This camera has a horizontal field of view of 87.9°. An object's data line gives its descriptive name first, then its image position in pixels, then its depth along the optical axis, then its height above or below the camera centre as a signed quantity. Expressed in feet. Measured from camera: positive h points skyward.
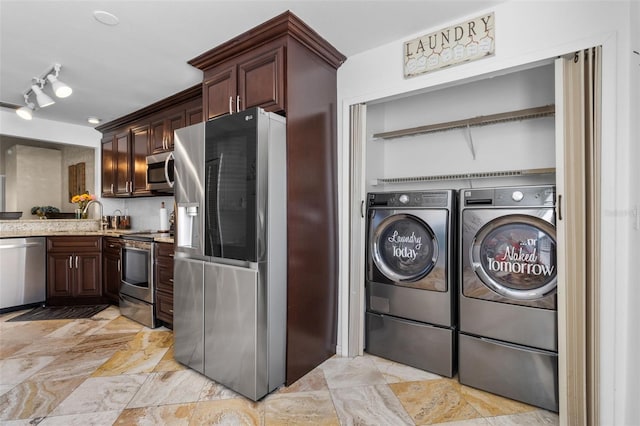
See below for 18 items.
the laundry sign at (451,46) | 6.65 +3.55
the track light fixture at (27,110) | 10.45 +3.34
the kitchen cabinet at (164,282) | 10.19 -2.13
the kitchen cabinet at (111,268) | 12.56 -2.14
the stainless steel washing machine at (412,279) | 7.46 -1.57
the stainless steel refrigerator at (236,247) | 6.48 -0.69
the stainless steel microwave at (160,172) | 11.62 +1.51
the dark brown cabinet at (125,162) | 13.28 +2.20
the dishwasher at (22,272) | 12.25 -2.22
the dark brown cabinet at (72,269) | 13.09 -2.20
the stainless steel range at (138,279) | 10.69 -2.24
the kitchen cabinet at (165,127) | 11.74 +3.18
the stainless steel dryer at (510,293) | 6.22 -1.61
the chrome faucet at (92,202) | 15.39 +0.36
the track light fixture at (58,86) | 9.01 +3.48
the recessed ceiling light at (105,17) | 6.69 +4.05
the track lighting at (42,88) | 9.04 +3.59
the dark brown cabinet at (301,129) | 7.09 +1.97
